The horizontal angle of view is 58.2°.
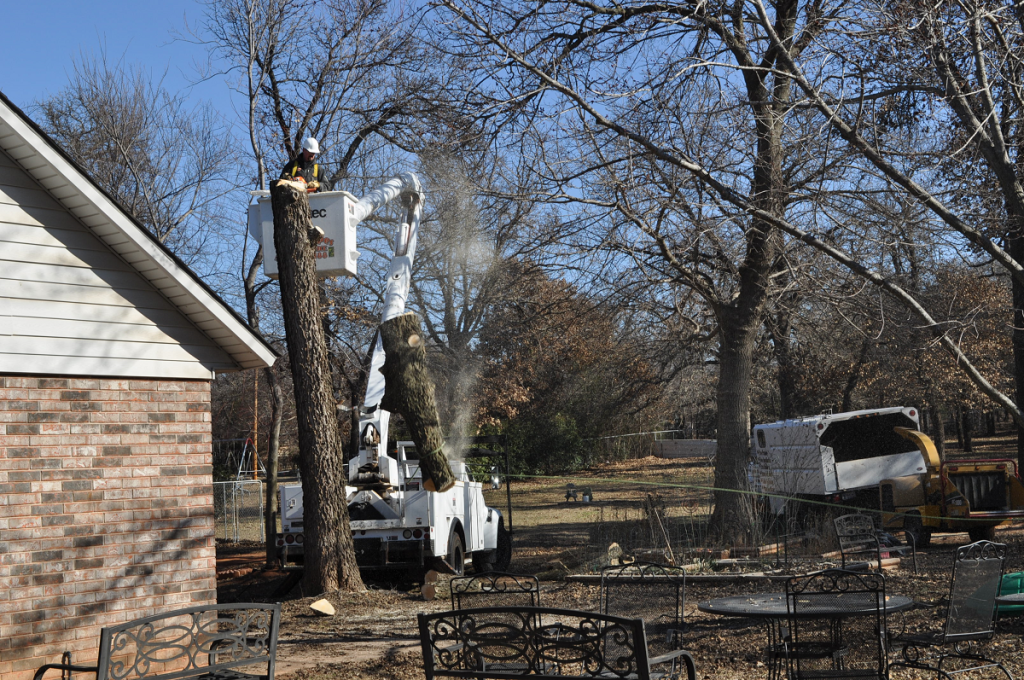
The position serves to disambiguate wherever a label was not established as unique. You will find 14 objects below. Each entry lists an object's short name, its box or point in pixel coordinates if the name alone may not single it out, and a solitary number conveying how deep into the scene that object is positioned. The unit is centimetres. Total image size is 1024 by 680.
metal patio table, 572
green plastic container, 799
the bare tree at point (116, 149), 1980
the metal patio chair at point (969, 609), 629
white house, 768
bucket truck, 1234
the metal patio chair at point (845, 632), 555
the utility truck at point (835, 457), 1692
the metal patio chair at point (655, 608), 679
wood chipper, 1538
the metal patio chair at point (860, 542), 1052
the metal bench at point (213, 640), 505
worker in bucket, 1184
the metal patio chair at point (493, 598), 689
